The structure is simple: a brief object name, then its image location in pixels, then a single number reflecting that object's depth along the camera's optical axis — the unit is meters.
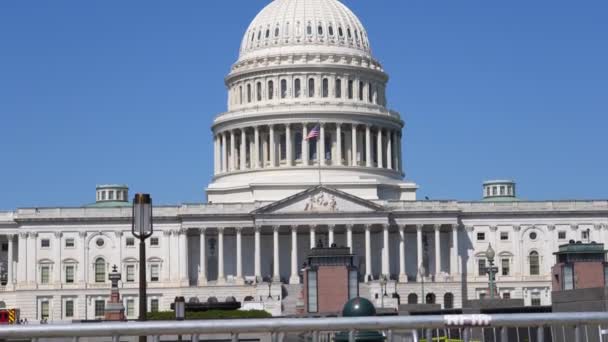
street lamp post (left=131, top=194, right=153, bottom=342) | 35.47
